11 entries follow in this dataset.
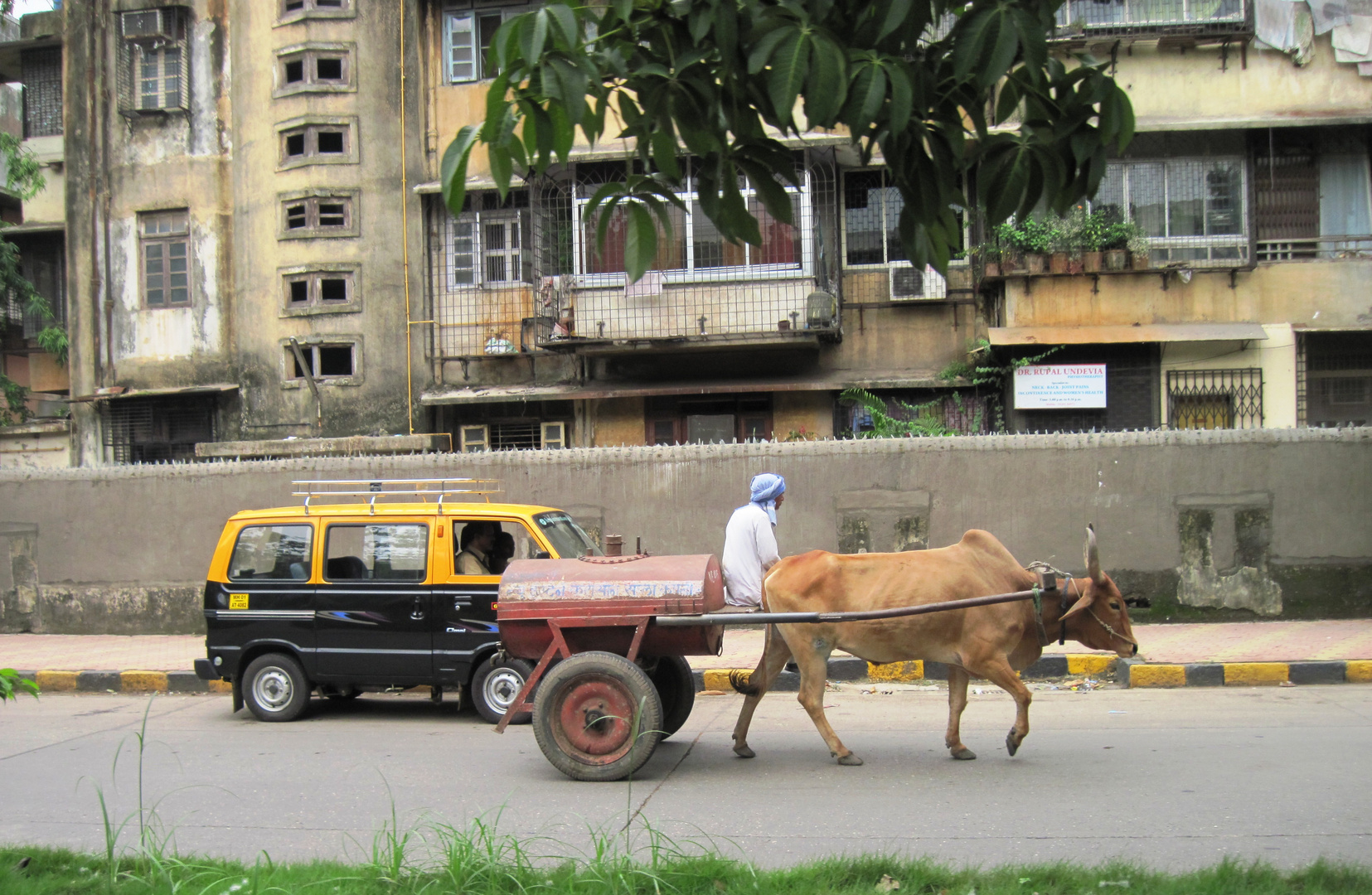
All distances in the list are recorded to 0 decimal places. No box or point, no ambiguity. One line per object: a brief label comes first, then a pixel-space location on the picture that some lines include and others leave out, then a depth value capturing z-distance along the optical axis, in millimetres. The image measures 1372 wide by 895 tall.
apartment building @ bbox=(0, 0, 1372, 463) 16469
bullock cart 6723
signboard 16375
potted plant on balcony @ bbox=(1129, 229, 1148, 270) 16266
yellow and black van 8891
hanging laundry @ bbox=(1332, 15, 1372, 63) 16312
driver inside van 9039
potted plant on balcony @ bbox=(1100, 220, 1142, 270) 16281
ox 7035
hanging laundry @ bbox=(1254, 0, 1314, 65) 16328
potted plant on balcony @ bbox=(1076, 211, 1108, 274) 16297
